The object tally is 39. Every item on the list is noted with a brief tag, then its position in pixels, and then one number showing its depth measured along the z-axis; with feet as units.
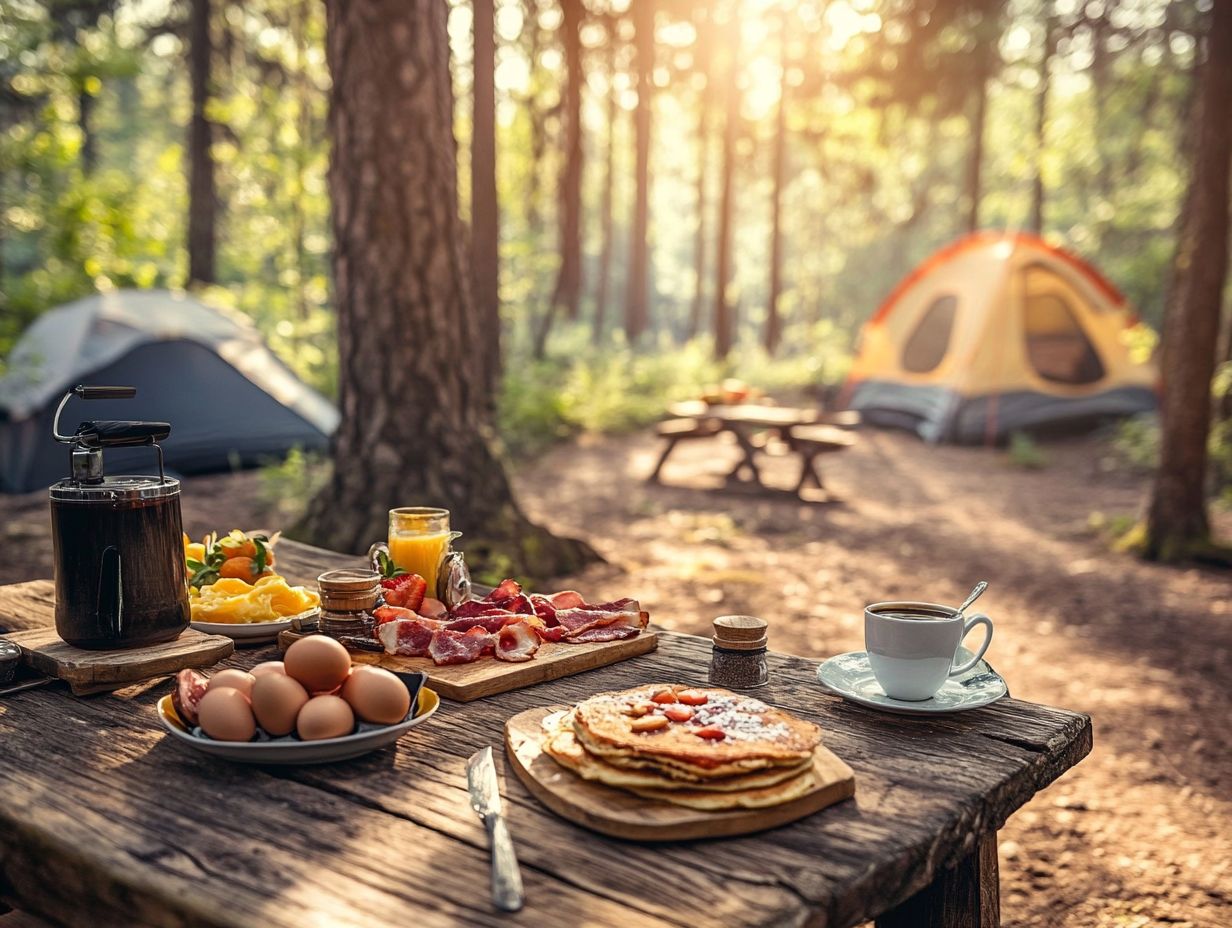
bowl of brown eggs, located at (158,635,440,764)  4.99
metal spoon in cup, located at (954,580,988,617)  6.15
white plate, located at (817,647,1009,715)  5.80
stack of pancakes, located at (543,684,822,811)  4.59
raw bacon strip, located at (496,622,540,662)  6.60
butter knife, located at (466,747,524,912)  3.83
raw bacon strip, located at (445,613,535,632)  6.97
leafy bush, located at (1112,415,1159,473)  36.58
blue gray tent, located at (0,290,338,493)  28.07
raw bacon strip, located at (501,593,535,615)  7.43
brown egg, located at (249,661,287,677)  5.15
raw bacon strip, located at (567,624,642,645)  7.07
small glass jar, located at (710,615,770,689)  6.35
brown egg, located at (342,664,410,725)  5.17
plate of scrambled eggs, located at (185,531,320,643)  7.13
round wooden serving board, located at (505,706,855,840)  4.37
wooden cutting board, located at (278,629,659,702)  6.15
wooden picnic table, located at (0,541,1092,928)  3.90
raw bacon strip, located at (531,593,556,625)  7.35
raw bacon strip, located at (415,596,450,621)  7.29
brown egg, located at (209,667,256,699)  5.18
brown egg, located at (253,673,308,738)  5.05
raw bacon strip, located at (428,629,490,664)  6.53
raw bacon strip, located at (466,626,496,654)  6.68
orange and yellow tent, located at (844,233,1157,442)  42.78
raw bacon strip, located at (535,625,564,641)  7.04
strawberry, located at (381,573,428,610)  7.29
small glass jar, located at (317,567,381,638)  6.61
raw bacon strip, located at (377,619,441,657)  6.65
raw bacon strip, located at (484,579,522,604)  7.57
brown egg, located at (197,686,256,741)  4.99
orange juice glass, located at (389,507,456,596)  7.93
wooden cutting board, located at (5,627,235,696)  6.08
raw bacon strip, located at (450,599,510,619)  7.31
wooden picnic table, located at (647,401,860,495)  31.37
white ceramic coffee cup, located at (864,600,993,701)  5.79
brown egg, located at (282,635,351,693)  5.21
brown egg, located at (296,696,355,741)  5.01
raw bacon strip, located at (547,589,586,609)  7.61
